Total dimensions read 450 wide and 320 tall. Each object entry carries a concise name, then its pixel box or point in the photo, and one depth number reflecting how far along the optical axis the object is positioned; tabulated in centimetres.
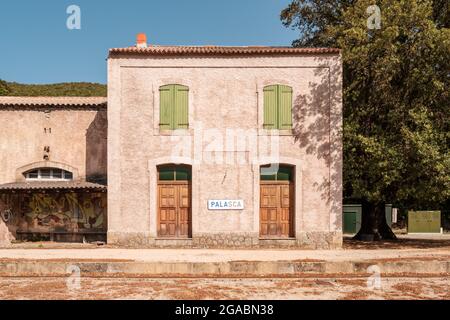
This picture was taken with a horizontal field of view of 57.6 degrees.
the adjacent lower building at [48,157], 1802
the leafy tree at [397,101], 1591
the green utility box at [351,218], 2697
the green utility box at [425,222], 2750
